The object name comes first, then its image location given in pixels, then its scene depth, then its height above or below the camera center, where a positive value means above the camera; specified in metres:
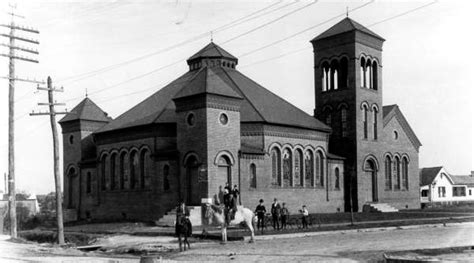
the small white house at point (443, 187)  84.06 -3.04
